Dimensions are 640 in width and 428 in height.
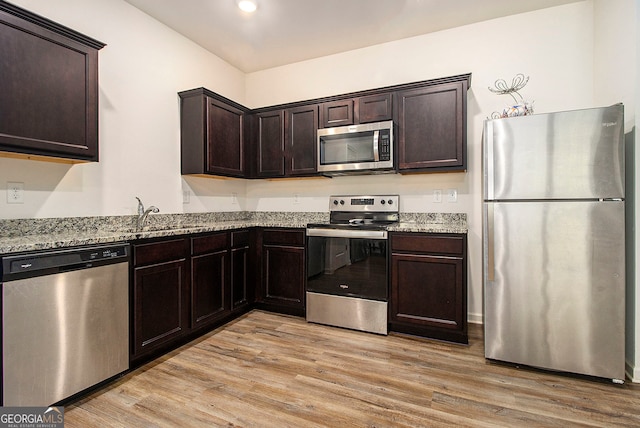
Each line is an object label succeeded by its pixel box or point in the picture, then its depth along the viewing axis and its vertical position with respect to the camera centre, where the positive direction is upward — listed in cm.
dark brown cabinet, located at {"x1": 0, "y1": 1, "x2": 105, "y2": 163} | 168 +74
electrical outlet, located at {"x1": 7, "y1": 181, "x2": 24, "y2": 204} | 192 +13
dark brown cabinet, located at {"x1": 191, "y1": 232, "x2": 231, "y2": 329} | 259 -61
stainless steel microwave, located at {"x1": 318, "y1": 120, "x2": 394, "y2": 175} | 286 +62
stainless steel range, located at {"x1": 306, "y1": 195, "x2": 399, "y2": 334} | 274 -58
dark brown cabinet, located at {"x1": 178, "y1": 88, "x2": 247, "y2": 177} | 297 +80
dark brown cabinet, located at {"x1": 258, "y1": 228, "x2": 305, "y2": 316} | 309 -61
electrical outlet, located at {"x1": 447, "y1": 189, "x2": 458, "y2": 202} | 301 +16
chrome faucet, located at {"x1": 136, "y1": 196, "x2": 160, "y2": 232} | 260 -1
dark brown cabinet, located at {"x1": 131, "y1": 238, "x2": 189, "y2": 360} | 212 -62
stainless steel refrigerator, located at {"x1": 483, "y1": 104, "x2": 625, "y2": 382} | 192 -20
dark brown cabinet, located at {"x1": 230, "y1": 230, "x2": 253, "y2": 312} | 303 -60
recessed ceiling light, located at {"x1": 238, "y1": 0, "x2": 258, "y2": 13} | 257 +177
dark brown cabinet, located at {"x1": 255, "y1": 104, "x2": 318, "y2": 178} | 328 +79
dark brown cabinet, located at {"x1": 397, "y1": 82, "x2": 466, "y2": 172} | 267 +75
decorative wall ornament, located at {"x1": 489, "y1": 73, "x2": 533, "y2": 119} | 273 +115
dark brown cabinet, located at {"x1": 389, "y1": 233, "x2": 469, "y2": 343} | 249 -63
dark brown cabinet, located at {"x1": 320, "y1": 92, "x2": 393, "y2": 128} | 293 +101
